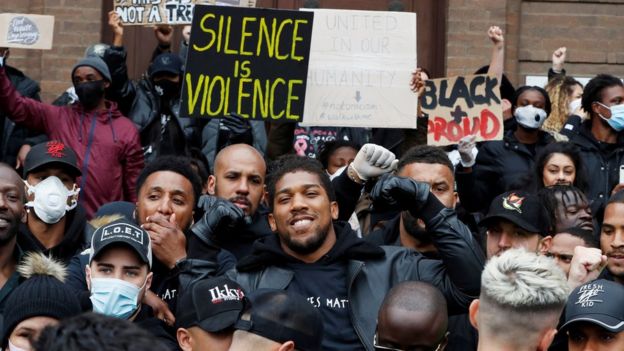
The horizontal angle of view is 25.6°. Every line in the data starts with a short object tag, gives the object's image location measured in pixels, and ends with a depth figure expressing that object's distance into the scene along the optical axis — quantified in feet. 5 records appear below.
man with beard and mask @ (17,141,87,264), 22.82
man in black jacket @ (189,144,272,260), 22.43
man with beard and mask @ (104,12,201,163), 29.96
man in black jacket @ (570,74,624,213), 28.55
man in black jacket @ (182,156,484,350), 19.20
